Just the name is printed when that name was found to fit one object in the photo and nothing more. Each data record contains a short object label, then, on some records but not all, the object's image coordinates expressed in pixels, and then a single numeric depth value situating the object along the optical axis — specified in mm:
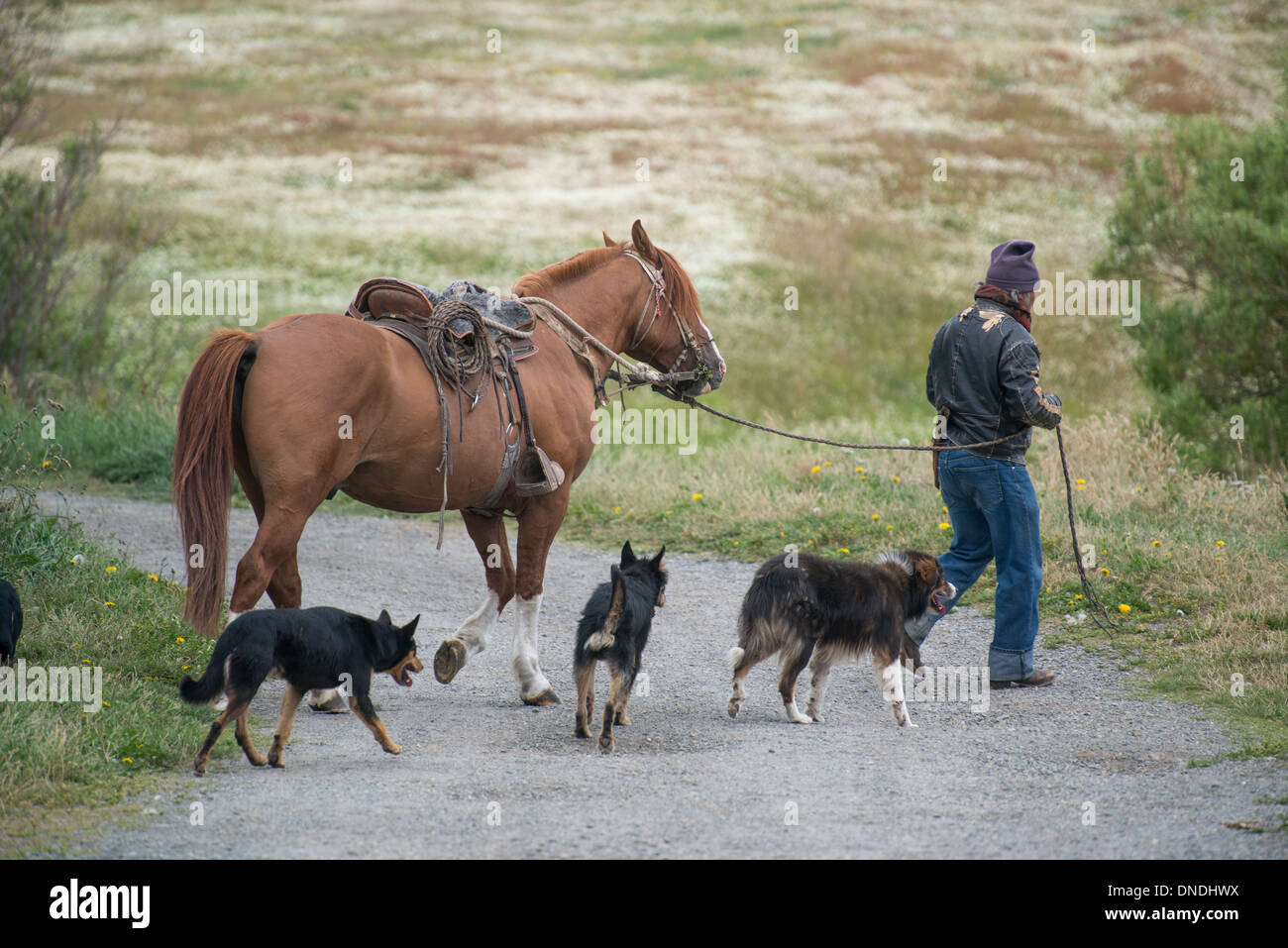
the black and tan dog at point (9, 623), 12766
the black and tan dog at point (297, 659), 10836
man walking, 14281
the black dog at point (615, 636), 12133
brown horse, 11766
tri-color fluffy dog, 13156
